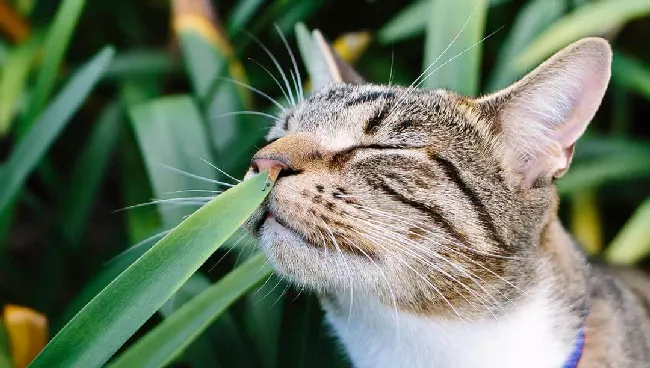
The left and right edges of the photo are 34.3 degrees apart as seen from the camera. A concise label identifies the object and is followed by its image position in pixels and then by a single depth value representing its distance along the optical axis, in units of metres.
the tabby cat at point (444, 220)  0.35
